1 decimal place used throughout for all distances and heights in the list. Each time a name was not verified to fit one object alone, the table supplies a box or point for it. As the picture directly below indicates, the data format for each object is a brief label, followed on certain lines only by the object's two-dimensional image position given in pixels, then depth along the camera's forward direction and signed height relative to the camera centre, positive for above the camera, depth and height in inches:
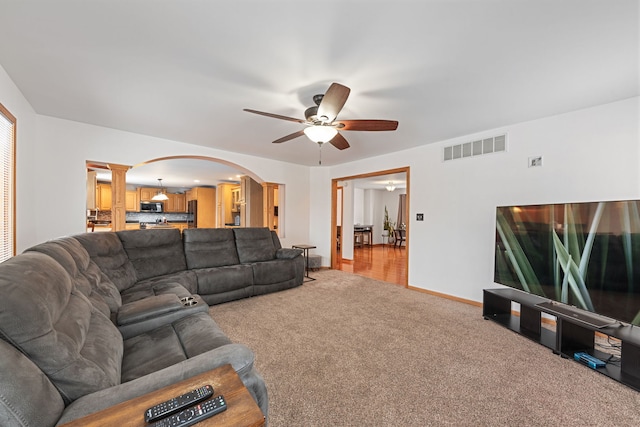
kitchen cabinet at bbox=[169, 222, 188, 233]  380.8 -20.7
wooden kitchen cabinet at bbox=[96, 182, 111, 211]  318.3 +16.4
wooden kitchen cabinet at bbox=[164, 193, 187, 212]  385.4 +10.6
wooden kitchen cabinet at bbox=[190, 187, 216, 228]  366.6 +7.8
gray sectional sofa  31.7 -23.9
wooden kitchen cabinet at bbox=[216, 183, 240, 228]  344.8 +10.2
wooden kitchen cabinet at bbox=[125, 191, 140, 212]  350.9 +10.1
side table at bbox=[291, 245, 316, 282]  197.8 -41.2
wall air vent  133.9 +36.0
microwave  353.7 +4.1
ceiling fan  89.2 +33.4
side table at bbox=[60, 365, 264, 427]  30.4 -24.8
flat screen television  79.1 -14.0
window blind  87.0 +8.9
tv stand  76.3 -42.7
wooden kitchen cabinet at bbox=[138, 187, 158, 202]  356.8 +22.8
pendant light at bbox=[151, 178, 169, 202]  345.7 +17.2
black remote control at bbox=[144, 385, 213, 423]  30.9 -24.1
